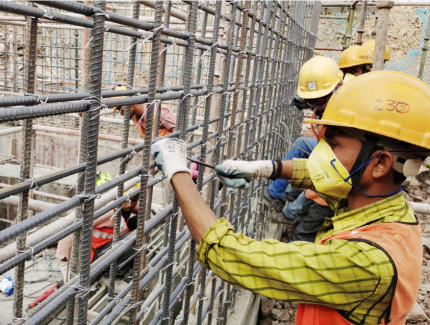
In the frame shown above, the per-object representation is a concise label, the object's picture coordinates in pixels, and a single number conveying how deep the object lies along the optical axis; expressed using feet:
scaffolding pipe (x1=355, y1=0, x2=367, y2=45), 28.98
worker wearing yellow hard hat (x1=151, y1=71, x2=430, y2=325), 4.69
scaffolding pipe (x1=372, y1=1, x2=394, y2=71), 14.39
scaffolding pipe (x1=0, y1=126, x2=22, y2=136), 15.20
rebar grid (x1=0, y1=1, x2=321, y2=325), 3.12
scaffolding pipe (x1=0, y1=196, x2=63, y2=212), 7.47
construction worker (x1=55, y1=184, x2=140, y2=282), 9.65
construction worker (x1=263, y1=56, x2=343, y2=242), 13.99
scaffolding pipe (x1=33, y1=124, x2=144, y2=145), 17.16
